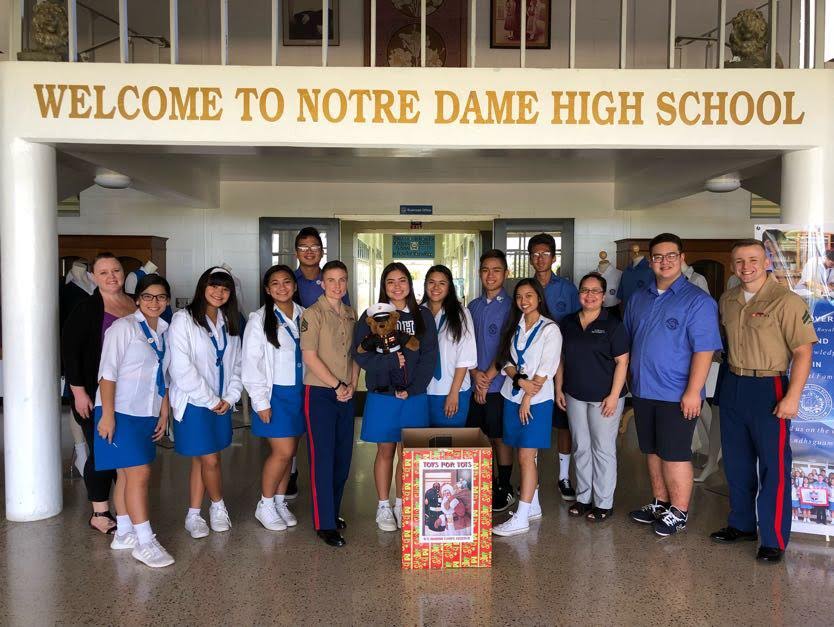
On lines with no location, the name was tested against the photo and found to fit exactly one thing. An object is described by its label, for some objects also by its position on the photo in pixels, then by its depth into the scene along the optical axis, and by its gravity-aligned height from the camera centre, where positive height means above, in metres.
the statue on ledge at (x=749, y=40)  3.91 +1.62
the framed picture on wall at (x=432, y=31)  6.66 +2.84
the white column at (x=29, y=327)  3.80 -0.17
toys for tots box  3.20 -1.05
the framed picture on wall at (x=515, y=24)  6.68 +2.93
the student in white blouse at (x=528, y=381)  3.63 -0.46
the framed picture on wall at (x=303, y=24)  6.72 +2.93
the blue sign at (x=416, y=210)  7.59 +1.08
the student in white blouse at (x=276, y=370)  3.52 -0.40
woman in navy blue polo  3.69 -0.52
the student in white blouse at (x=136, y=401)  3.19 -0.52
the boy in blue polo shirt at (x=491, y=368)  3.96 -0.42
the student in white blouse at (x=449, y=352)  3.69 -0.30
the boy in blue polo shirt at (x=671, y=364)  3.47 -0.35
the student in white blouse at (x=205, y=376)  3.36 -0.42
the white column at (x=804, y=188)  3.84 +0.70
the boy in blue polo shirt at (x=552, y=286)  4.39 +0.10
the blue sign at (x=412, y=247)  16.99 +1.44
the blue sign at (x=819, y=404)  3.63 -0.59
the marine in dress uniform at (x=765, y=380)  3.30 -0.42
